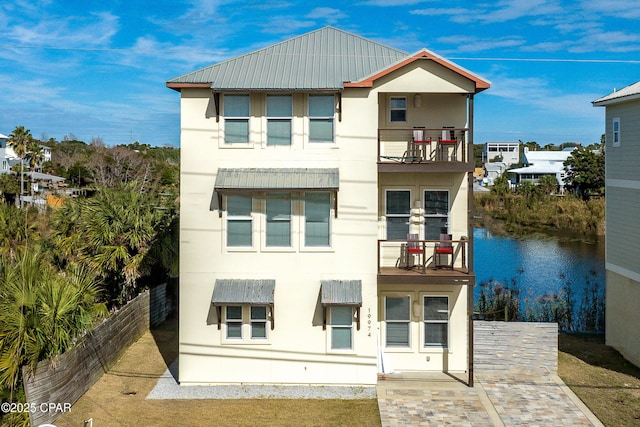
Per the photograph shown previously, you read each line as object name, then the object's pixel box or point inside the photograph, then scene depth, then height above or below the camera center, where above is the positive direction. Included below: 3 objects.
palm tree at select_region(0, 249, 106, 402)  10.14 -2.26
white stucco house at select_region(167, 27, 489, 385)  13.29 -0.60
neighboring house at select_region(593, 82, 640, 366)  15.21 -0.43
